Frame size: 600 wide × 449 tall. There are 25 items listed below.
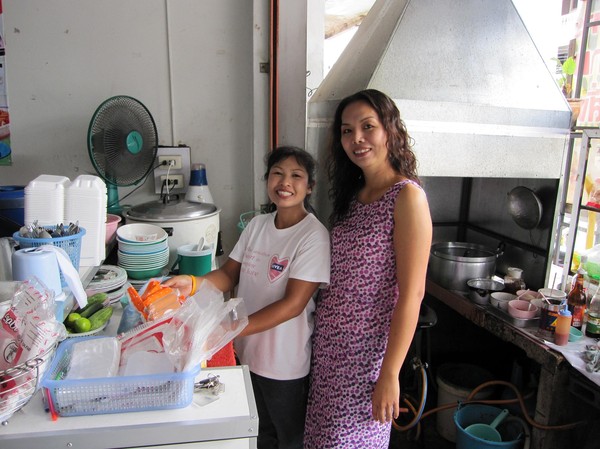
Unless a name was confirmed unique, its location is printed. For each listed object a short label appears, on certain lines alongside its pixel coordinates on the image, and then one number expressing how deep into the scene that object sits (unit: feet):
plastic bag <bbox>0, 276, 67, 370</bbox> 2.45
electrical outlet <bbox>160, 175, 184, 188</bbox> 8.27
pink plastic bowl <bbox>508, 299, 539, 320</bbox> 6.11
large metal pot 7.23
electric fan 6.82
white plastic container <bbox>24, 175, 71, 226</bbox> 4.20
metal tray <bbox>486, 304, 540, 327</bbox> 6.07
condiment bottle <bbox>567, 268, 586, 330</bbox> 6.02
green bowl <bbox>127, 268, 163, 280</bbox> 5.87
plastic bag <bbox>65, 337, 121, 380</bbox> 2.73
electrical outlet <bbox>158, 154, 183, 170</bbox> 8.18
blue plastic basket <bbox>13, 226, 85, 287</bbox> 3.53
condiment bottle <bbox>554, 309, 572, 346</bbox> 5.48
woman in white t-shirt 4.09
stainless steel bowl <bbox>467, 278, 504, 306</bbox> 6.77
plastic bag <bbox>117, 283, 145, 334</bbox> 3.77
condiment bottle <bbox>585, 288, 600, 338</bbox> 5.67
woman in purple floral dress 3.78
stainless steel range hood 5.81
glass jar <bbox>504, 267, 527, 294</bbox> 6.97
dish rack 2.33
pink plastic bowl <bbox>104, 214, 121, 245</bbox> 6.39
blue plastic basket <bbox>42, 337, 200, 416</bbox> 2.60
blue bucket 5.90
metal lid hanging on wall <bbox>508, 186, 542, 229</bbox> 7.32
